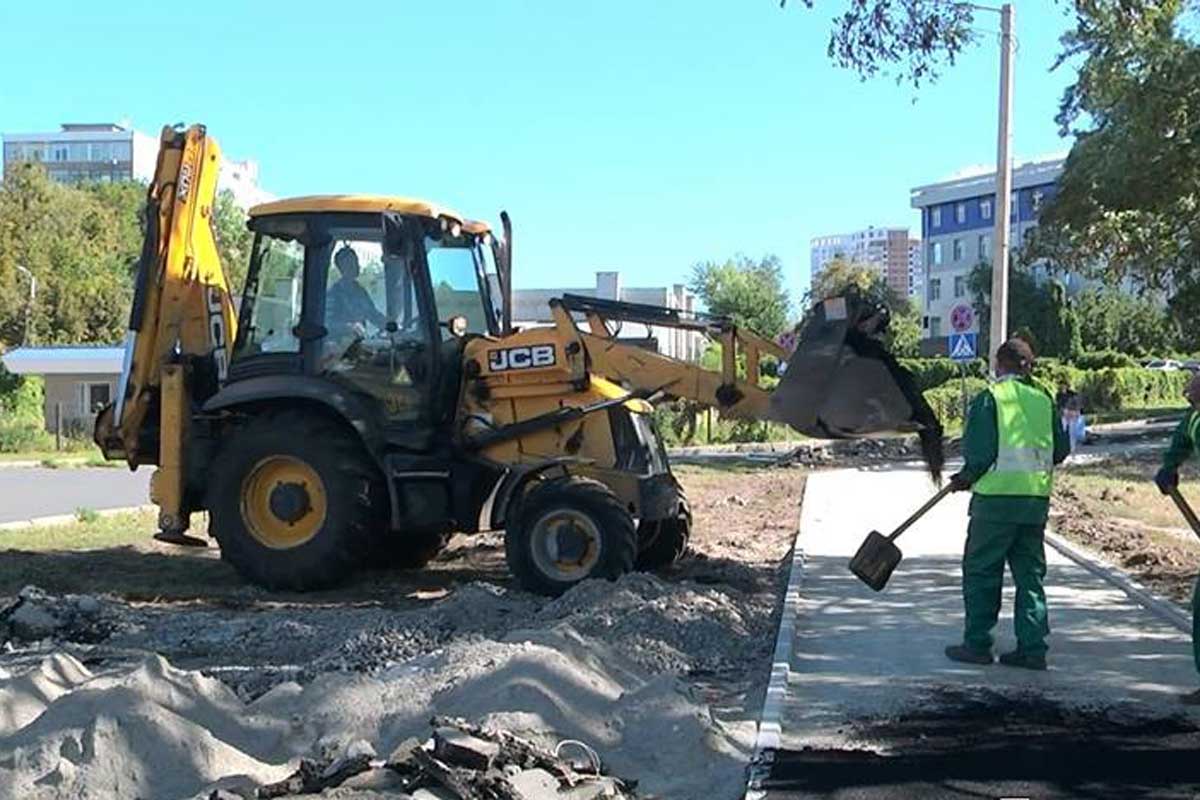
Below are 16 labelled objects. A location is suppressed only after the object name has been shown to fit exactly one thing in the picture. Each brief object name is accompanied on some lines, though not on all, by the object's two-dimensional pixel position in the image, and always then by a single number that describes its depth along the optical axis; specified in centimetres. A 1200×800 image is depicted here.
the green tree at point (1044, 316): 6919
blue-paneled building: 10025
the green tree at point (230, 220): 4994
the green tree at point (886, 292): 7416
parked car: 5744
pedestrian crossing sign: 2541
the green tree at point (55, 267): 5938
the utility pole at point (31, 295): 5806
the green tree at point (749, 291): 8956
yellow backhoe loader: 1085
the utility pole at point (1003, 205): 2283
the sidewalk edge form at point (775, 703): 566
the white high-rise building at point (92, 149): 13225
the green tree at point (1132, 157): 1427
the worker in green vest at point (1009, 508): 776
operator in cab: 1123
